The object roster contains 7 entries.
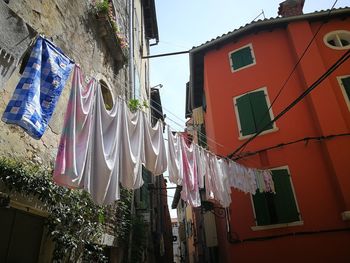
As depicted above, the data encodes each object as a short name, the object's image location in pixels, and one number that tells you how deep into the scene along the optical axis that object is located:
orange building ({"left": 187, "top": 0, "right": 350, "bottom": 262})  8.75
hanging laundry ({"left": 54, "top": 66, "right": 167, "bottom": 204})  3.45
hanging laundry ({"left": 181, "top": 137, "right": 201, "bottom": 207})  5.93
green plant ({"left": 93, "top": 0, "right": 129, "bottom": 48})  7.64
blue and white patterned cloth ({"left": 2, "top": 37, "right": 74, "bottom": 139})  2.88
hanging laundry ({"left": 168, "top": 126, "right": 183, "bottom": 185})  5.63
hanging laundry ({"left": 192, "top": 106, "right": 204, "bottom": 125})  15.36
